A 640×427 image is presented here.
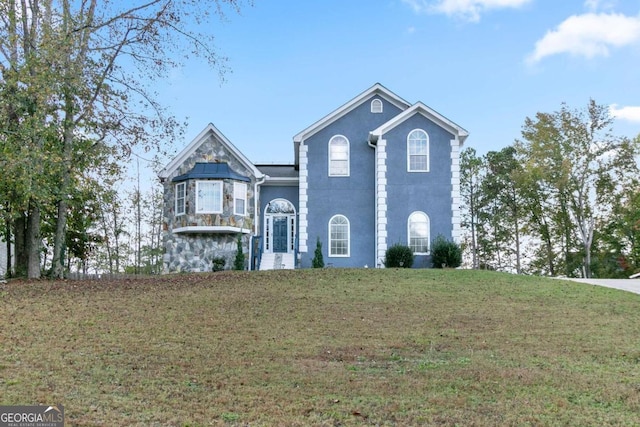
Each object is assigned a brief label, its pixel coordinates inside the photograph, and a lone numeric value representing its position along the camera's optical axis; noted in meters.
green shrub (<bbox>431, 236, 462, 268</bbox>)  22.84
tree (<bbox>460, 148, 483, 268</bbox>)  37.16
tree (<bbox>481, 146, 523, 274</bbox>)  36.94
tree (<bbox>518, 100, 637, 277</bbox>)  34.06
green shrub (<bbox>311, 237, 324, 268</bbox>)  23.30
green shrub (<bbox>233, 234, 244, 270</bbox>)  23.19
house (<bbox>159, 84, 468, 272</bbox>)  23.81
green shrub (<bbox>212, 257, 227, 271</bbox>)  24.06
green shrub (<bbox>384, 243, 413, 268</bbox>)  22.97
